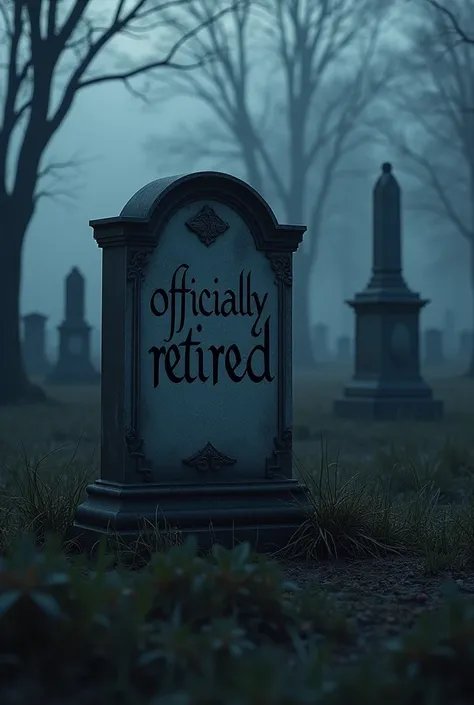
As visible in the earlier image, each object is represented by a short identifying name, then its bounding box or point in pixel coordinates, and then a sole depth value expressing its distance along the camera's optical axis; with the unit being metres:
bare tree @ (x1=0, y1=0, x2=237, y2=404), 18.34
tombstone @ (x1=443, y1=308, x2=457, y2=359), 66.36
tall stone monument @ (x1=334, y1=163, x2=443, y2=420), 16.77
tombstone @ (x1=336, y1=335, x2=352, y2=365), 52.81
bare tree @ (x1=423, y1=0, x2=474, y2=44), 11.80
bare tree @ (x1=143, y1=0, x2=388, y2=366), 36.81
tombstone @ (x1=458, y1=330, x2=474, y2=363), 52.66
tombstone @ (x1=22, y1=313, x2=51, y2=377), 35.44
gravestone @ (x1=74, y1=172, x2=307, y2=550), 5.68
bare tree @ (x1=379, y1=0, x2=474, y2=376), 34.25
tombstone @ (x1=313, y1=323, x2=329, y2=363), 56.72
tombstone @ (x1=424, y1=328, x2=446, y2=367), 46.00
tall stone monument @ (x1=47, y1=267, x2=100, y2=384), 28.02
